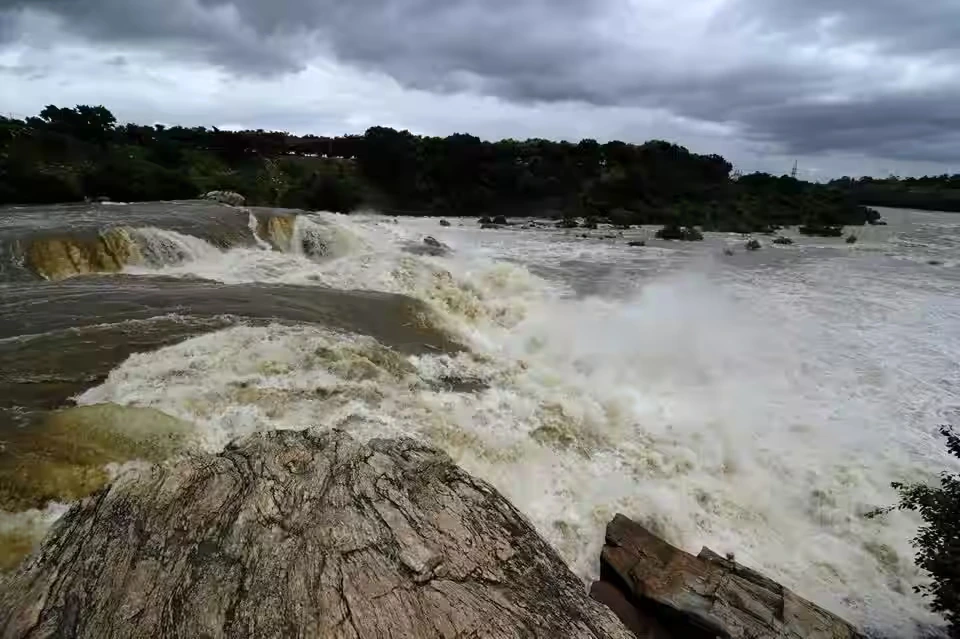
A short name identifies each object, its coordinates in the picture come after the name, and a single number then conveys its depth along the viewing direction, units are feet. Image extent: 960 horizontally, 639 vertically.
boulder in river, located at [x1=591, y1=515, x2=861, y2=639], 13.56
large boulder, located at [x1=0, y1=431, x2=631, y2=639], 8.63
